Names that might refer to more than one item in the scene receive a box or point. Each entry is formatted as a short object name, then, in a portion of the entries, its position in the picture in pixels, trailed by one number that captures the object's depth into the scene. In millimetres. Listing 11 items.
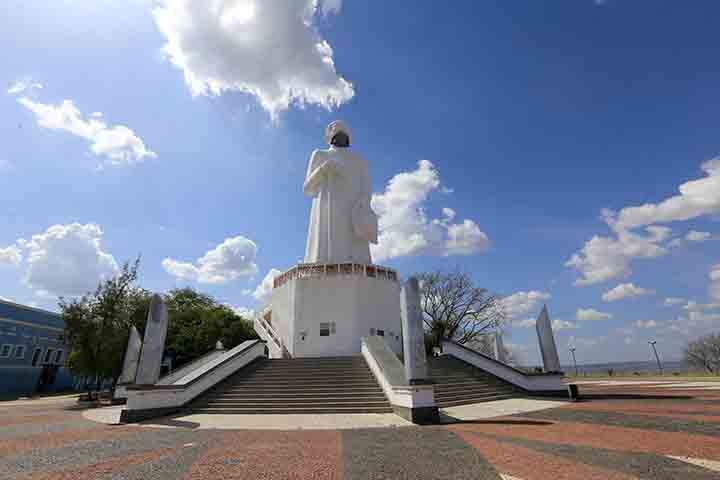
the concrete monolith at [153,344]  11141
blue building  28703
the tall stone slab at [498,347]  21109
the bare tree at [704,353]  52853
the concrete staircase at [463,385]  12844
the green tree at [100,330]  19031
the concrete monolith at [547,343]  14406
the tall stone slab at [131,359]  16156
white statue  23531
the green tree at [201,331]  28562
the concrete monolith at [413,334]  9977
